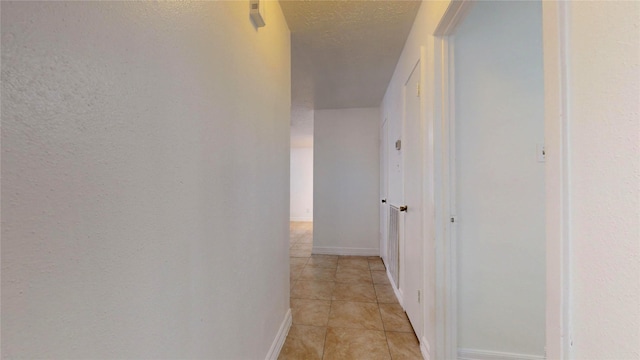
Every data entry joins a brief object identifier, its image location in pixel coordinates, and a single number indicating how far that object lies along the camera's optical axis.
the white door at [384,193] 3.08
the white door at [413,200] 1.66
